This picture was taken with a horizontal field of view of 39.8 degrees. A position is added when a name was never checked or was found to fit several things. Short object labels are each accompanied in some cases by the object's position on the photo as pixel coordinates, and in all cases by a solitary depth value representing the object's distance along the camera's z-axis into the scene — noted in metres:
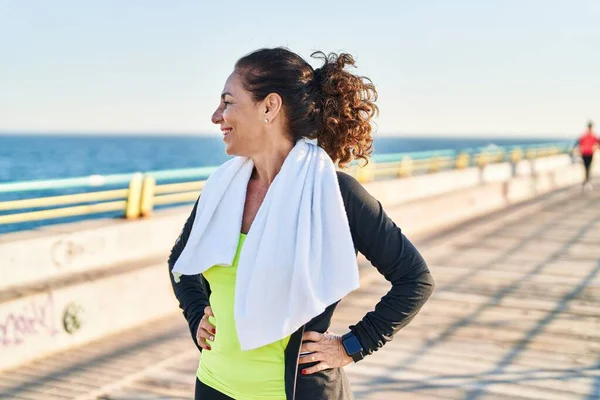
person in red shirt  22.95
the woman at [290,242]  2.28
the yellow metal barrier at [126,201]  7.69
